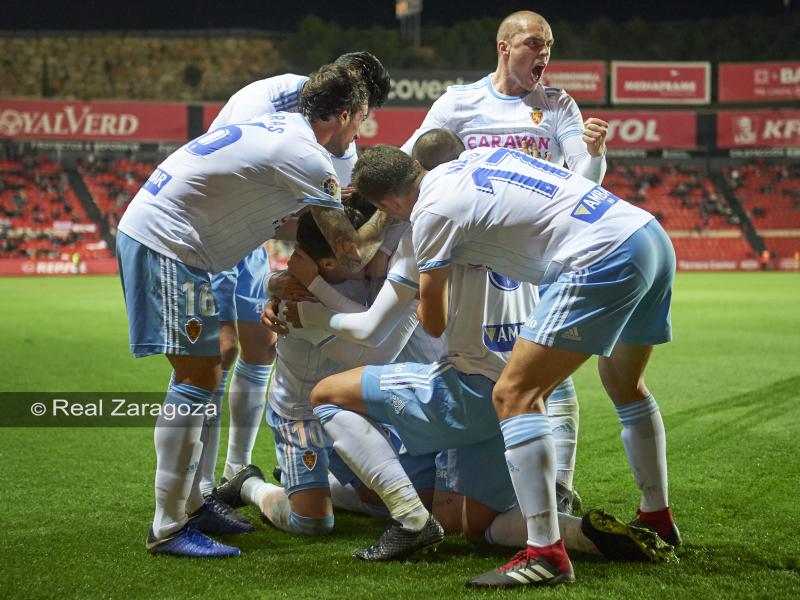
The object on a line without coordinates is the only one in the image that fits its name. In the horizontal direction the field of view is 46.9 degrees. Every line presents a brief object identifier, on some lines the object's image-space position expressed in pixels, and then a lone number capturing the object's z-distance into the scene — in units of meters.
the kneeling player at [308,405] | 3.96
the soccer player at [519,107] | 5.10
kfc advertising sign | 39.66
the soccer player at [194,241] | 3.64
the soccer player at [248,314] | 4.81
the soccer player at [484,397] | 3.43
